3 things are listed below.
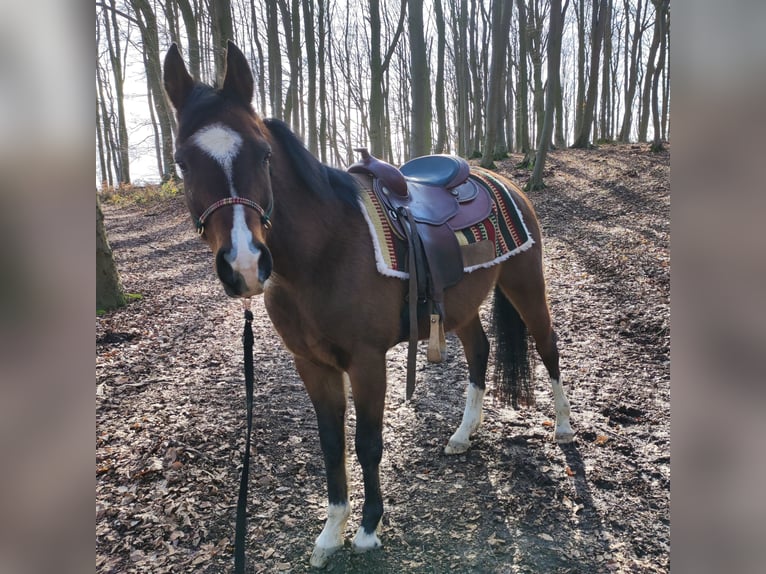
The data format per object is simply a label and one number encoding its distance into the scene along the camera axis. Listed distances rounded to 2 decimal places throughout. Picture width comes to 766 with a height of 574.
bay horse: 1.80
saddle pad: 2.55
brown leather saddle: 2.66
